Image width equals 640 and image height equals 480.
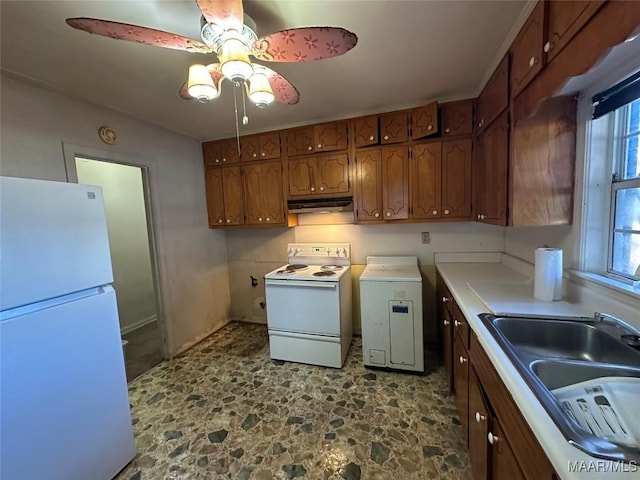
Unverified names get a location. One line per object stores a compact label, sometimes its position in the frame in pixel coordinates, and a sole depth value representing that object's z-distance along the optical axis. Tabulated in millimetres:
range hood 2746
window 1204
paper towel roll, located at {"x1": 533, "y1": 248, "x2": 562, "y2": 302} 1445
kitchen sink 651
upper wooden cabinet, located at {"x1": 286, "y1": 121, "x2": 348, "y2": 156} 2689
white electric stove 2502
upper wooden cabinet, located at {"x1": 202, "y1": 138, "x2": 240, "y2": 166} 3115
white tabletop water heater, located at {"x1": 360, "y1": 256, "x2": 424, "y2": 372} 2305
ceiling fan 988
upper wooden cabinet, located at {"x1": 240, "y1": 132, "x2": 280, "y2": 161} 2928
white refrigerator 1143
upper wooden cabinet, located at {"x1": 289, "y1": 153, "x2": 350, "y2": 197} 2729
